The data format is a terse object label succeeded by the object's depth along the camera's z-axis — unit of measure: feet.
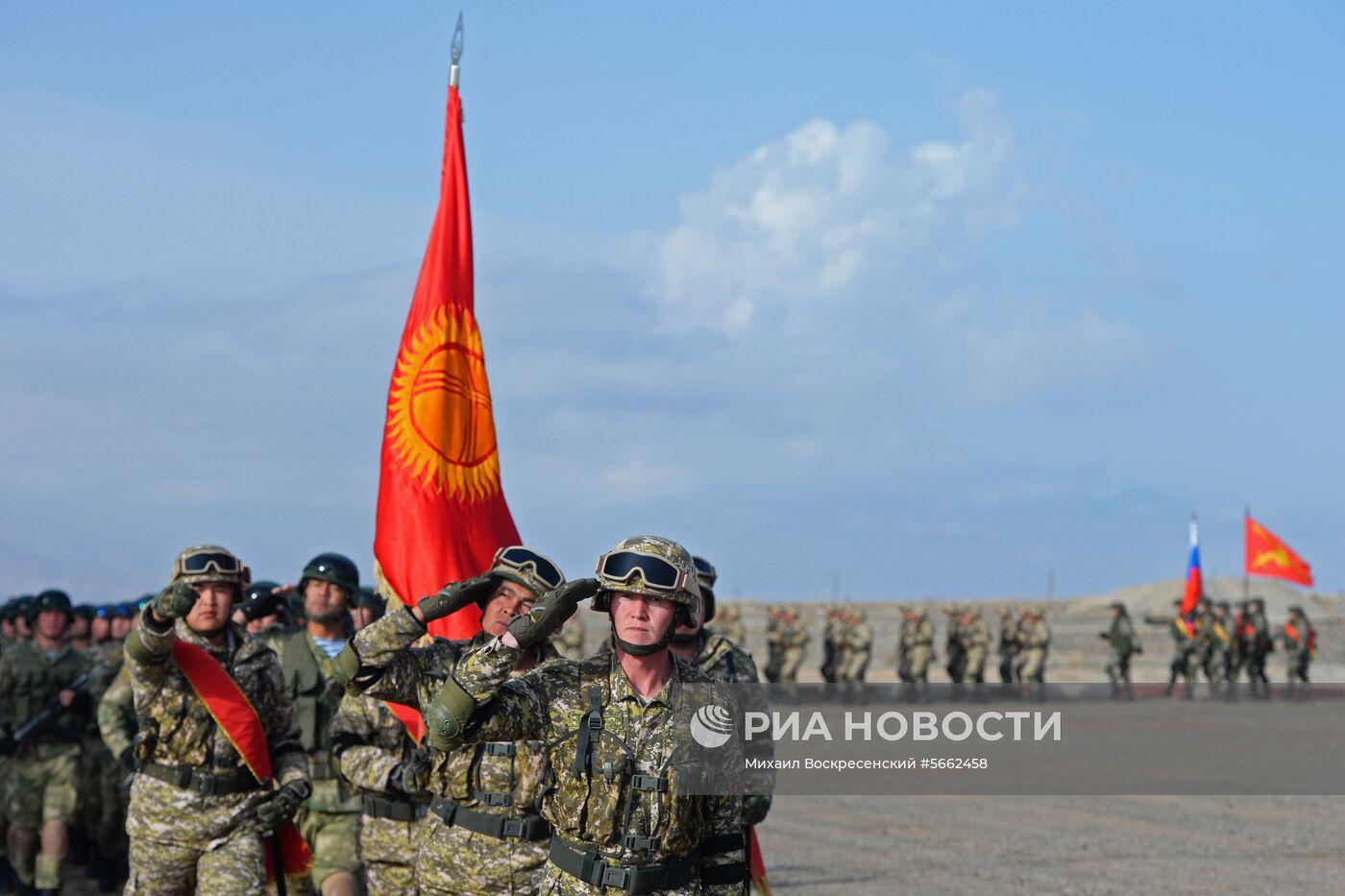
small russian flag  138.41
